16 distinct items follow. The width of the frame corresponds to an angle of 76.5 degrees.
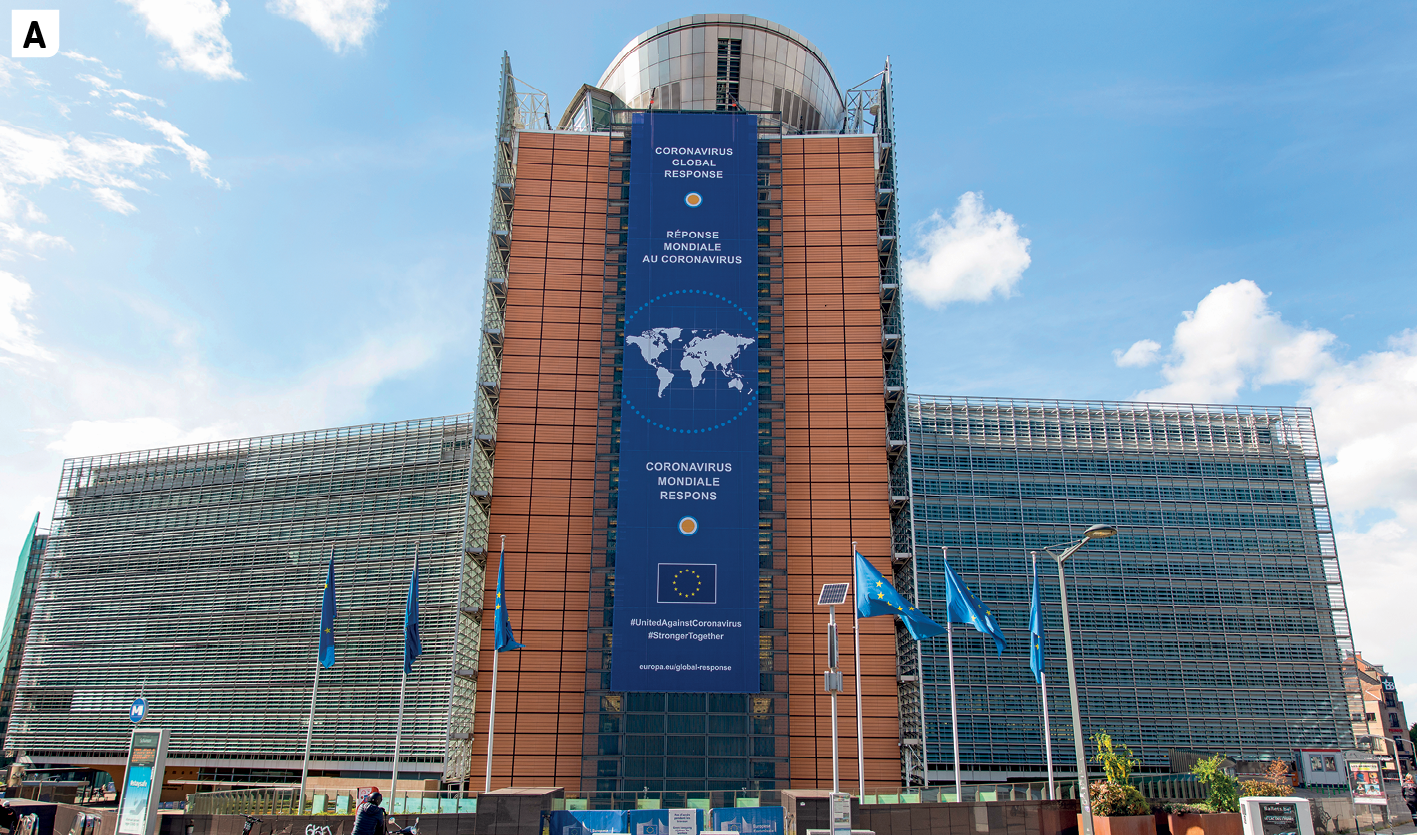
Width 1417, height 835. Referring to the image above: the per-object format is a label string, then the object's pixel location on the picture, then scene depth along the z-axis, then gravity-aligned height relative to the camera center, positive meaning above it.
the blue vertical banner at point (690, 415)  45.12 +16.04
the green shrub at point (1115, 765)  31.22 -1.14
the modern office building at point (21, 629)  89.81 +9.02
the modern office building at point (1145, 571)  63.72 +11.37
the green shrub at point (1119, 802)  29.64 -2.22
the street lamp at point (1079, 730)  25.33 +0.02
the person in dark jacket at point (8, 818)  25.30 -2.68
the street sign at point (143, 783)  23.64 -1.58
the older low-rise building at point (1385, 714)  112.69 +2.43
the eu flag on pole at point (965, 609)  34.97 +4.52
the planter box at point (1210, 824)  28.44 -2.78
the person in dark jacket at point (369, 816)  16.14 -1.60
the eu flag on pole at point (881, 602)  33.72 +4.51
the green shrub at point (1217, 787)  32.12 -1.89
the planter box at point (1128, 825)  28.70 -2.85
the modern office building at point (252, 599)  67.56 +9.47
